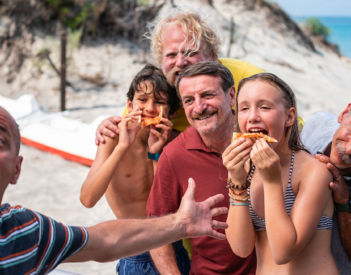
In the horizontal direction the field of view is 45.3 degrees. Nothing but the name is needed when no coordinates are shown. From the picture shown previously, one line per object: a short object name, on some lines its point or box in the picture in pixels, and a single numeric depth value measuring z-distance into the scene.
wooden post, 9.60
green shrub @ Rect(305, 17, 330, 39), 30.36
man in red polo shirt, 2.46
